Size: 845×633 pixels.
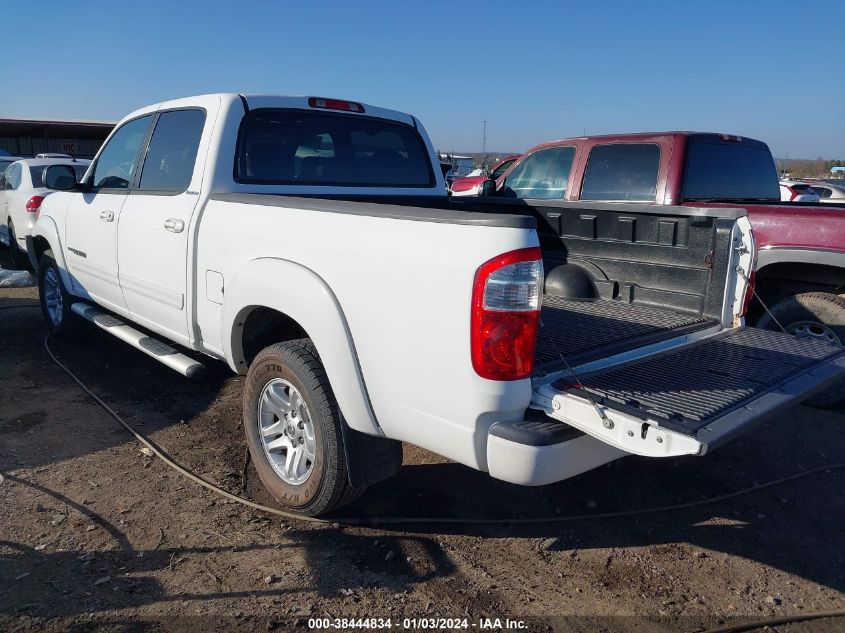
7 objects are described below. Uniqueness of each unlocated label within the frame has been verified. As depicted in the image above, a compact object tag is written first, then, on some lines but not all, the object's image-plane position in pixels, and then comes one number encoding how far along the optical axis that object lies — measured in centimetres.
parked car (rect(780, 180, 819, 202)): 1137
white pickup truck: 252
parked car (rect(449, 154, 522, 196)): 1101
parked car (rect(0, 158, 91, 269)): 883
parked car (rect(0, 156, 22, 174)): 1462
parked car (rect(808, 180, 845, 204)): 1570
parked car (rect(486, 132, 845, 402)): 519
